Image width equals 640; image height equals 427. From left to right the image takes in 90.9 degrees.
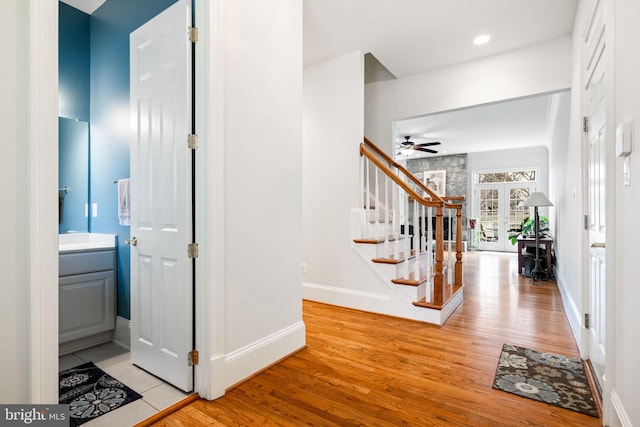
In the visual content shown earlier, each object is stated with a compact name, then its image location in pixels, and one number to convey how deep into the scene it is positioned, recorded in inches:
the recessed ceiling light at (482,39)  131.3
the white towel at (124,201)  99.0
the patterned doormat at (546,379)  72.3
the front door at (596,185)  77.5
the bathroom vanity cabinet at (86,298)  94.9
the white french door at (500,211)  355.3
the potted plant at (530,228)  253.3
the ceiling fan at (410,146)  274.4
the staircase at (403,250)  125.4
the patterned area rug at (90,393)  67.8
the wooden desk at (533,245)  215.5
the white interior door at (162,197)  74.9
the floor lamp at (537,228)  207.3
